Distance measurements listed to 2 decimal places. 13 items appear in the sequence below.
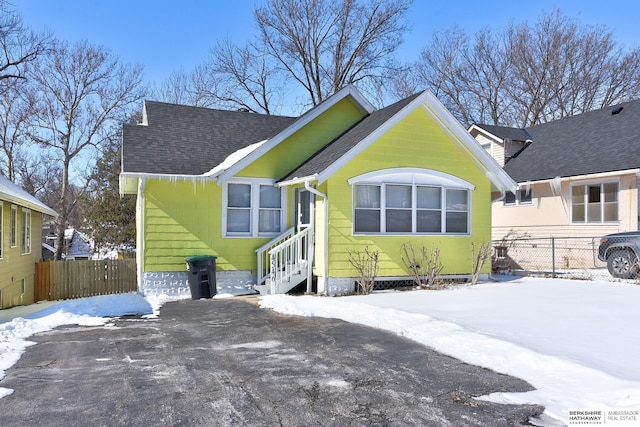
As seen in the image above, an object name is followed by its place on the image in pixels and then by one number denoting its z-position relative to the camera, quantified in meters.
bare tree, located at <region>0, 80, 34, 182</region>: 31.52
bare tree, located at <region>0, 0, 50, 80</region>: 25.50
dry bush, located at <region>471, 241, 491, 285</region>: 13.12
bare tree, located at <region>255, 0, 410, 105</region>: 33.22
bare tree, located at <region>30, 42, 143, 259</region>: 32.47
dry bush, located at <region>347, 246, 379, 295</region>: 11.91
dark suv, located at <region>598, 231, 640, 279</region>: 12.95
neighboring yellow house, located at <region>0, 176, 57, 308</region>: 12.81
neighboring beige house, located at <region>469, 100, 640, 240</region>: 16.59
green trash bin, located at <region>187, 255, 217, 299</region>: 11.98
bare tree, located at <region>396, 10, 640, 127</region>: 32.62
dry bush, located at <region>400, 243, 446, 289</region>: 12.45
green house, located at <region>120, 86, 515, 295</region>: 11.98
